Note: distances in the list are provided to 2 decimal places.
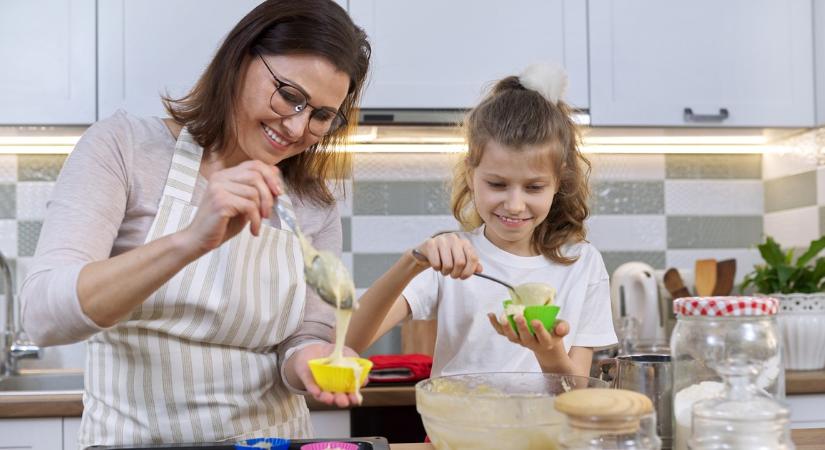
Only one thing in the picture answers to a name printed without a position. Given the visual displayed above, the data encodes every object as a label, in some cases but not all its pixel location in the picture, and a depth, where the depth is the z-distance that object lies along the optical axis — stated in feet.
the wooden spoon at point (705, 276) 8.34
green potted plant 7.32
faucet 7.97
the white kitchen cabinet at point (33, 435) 6.46
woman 4.36
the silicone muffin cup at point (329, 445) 3.67
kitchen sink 7.83
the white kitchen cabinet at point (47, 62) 7.44
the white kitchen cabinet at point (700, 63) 7.98
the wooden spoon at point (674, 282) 8.46
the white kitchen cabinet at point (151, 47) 7.50
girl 4.95
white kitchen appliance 8.18
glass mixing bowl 3.26
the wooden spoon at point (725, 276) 8.33
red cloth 6.90
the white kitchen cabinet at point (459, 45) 7.79
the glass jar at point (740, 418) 2.80
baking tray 3.74
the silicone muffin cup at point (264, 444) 3.55
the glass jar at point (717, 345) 3.02
